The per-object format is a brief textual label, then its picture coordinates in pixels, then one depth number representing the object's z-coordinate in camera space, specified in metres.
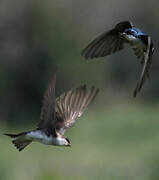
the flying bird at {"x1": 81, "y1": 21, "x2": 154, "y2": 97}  9.15
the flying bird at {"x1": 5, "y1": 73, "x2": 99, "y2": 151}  8.48
